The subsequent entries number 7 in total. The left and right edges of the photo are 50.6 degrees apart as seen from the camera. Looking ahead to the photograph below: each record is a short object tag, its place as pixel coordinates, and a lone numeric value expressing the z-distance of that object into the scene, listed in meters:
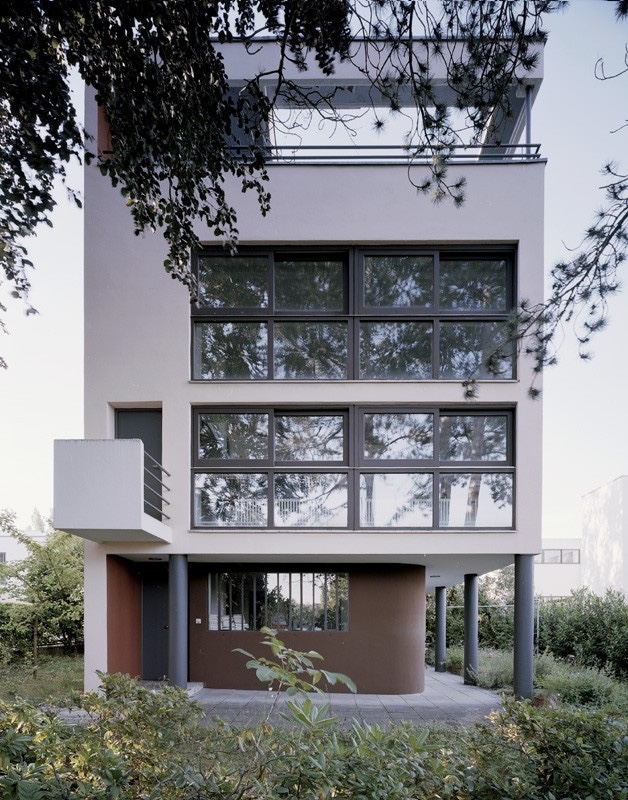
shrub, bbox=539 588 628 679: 14.02
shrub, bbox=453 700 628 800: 2.70
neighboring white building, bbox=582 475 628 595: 27.06
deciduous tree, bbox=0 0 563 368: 4.37
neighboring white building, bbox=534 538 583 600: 33.59
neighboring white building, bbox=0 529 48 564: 34.69
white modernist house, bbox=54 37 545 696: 10.04
